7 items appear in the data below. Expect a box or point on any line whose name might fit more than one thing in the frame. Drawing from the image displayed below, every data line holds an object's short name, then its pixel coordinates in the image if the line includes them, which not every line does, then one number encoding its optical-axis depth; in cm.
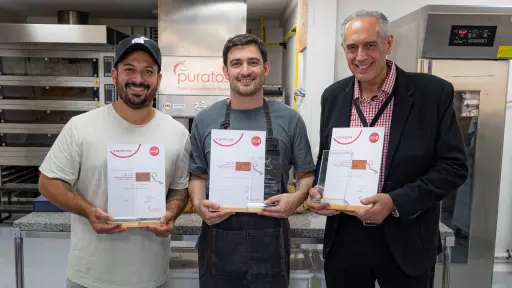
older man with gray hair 148
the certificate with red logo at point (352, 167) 147
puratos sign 408
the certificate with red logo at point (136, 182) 150
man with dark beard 153
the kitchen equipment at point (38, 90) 469
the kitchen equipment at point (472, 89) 269
